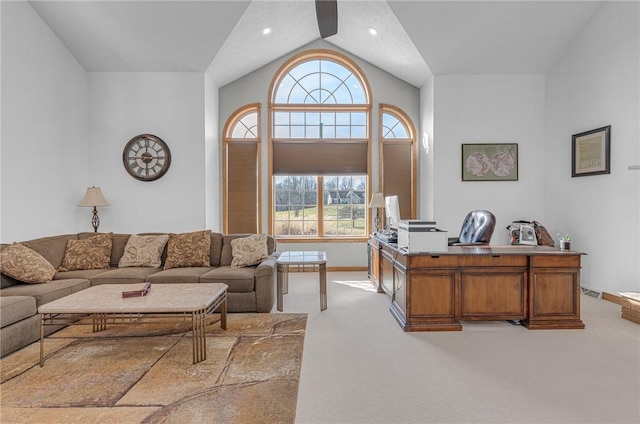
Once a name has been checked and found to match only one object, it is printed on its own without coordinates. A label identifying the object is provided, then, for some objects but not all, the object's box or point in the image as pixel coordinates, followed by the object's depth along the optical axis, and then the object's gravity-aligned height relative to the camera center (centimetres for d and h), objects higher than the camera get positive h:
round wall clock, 593 +76
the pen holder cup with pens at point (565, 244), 378 -40
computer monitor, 431 -9
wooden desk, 366 -82
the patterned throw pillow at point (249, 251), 460 -56
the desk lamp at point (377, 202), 616 +4
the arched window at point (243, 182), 680 +42
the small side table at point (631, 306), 390 -108
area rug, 223 -121
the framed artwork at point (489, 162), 609 +67
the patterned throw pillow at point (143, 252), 470 -57
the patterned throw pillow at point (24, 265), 371 -58
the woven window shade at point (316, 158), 685 +85
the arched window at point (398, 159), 689 +82
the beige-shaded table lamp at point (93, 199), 539 +10
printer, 370 -34
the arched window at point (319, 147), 685 +104
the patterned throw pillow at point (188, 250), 467 -55
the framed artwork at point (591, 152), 483 +68
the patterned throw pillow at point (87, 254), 453 -58
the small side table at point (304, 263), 430 -70
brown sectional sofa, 336 -78
